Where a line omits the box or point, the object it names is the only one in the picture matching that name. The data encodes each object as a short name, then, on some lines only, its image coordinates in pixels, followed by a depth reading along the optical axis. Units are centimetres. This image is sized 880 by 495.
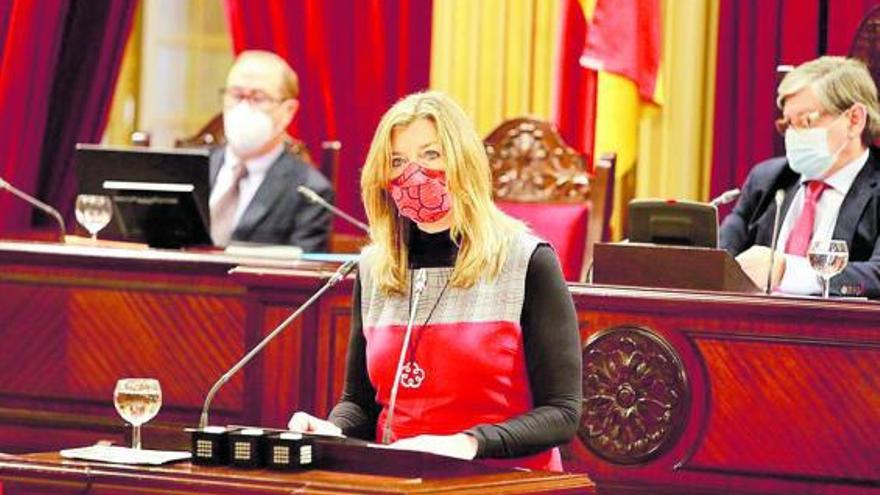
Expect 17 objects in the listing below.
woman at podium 654
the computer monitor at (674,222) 1015
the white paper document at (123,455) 581
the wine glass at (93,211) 1161
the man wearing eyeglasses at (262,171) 1298
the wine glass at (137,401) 634
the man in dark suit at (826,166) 1076
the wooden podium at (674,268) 980
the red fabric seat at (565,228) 1198
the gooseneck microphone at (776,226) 1044
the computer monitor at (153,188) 1180
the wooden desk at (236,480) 543
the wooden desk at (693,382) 916
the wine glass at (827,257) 961
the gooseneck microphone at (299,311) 618
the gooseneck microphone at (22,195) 1124
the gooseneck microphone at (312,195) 1112
